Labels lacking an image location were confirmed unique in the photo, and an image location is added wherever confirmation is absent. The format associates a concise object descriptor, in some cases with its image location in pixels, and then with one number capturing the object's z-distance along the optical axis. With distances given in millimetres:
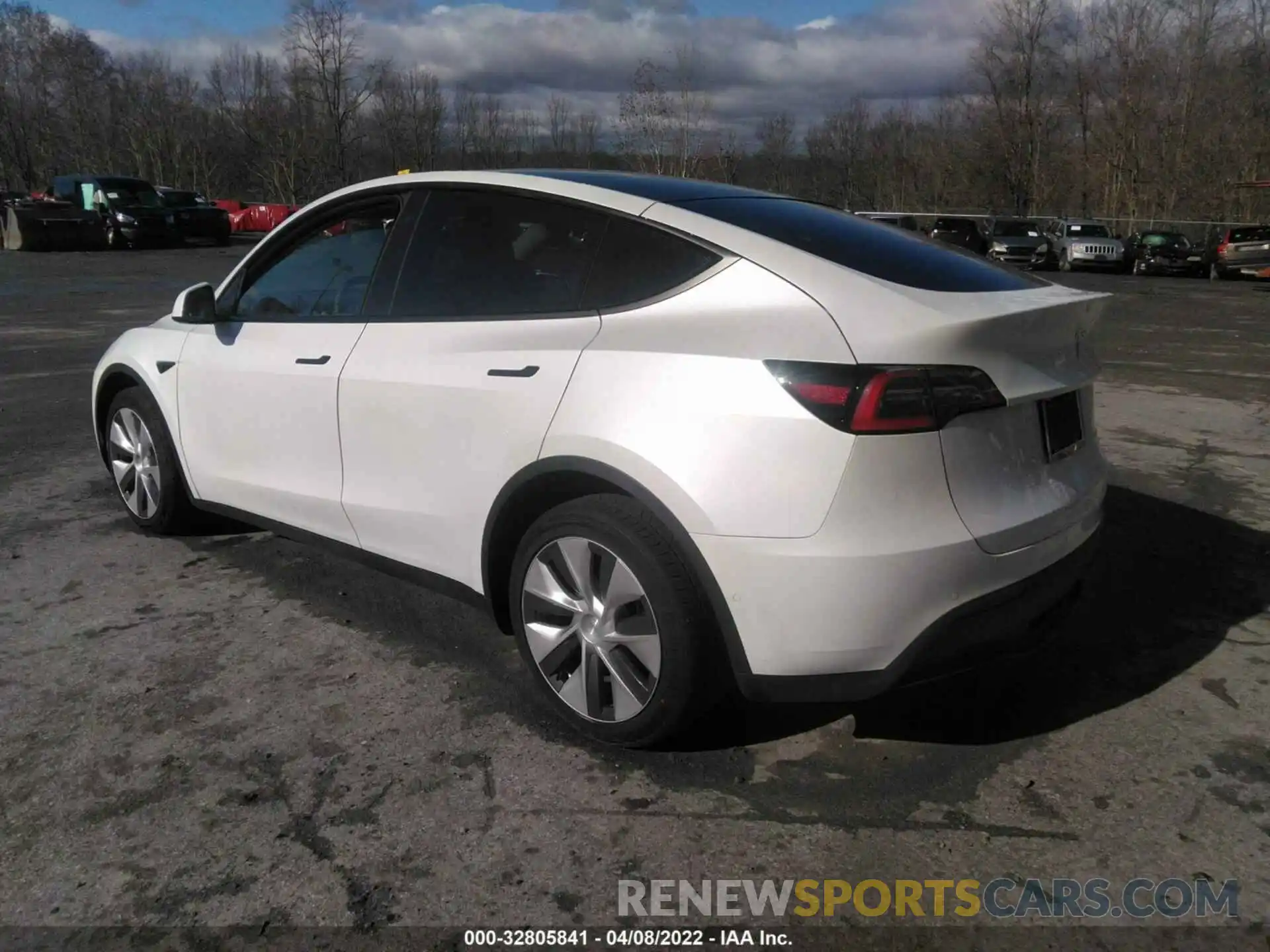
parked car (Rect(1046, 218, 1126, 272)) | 30828
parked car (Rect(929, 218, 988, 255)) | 30922
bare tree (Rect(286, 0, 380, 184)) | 49031
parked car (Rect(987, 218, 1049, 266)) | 30250
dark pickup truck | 31344
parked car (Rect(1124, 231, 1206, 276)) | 29922
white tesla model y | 2570
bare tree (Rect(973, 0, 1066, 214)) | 53031
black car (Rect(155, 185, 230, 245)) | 34094
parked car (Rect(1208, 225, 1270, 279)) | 27484
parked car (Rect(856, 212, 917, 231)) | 32469
